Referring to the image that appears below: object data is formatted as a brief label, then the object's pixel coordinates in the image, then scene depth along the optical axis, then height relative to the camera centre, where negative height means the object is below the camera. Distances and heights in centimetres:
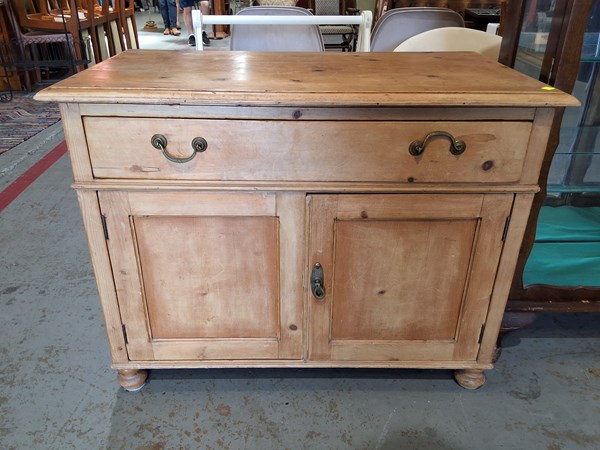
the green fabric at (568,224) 148 -72
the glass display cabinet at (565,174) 108 -51
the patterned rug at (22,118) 313 -99
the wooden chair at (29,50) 399 -65
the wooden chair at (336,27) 468 -49
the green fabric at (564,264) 138 -78
